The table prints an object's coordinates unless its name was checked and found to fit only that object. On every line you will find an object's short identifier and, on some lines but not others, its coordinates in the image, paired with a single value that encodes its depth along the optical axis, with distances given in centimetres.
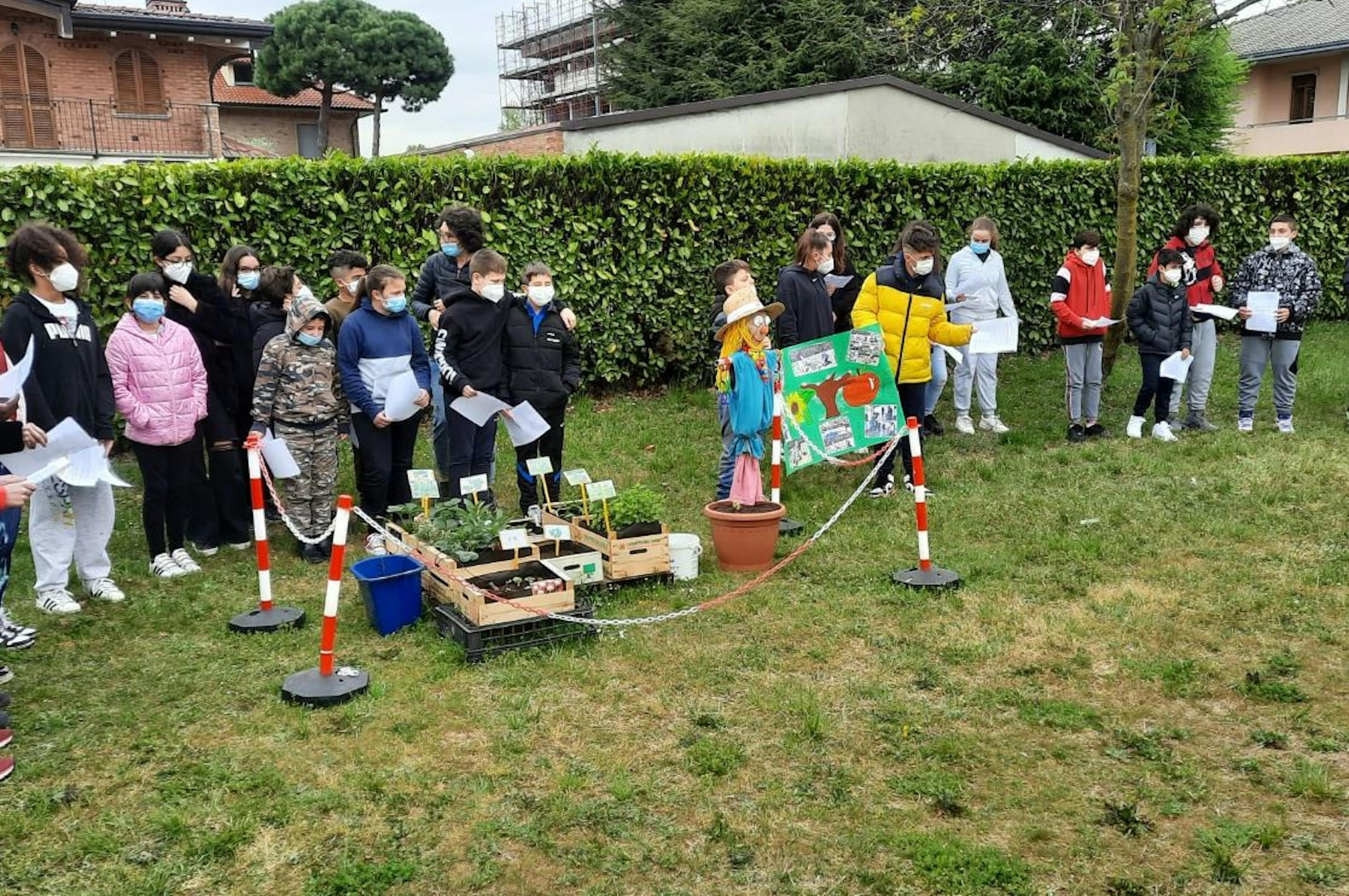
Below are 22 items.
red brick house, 2666
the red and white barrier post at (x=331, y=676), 473
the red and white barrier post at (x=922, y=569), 621
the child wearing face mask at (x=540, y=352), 714
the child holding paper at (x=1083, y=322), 973
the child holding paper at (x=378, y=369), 700
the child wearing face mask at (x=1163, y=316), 961
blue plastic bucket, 562
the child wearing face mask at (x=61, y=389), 568
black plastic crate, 523
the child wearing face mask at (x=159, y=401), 652
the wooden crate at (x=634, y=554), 621
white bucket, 649
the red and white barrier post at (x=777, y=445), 721
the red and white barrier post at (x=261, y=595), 566
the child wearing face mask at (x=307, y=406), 689
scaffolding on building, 5216
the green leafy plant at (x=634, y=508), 634
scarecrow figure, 709
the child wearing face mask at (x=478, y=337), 695
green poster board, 817
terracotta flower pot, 652
